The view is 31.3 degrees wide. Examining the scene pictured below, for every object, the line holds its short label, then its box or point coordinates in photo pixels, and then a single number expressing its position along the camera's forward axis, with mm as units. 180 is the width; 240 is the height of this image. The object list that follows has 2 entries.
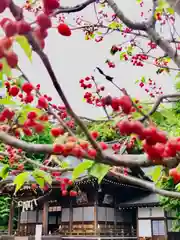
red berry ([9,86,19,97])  2336
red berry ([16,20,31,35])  1176
